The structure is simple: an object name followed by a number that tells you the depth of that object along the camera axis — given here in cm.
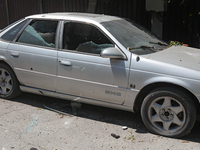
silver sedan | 375
